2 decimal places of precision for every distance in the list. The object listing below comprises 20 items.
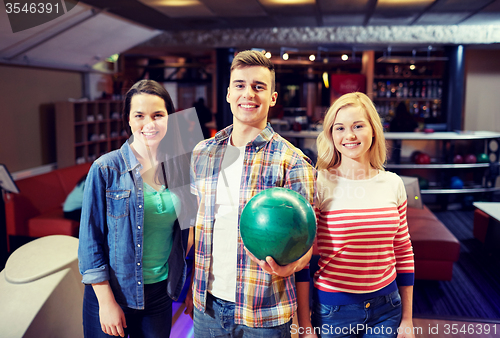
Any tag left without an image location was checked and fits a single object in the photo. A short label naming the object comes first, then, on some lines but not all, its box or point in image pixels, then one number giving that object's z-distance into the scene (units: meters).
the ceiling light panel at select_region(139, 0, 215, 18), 4.98
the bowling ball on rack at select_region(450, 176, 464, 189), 5.95
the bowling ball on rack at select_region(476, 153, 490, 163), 5.97
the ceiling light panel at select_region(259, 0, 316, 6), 4.89
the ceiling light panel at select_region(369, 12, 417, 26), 5.56
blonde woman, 1.33
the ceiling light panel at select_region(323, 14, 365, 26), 5.69
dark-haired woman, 1.32
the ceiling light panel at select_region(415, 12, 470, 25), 5.54
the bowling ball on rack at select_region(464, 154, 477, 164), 5.96
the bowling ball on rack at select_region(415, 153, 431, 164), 5.93
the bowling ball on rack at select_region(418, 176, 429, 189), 5.90
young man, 1.25
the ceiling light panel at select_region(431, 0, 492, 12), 4.82
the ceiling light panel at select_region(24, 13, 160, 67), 5.94
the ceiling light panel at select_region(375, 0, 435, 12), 4.87
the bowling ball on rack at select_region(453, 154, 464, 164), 5.98
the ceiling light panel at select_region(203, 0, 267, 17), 4.86
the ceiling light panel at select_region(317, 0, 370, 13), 4.87
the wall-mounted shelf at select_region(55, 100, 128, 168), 6.92
